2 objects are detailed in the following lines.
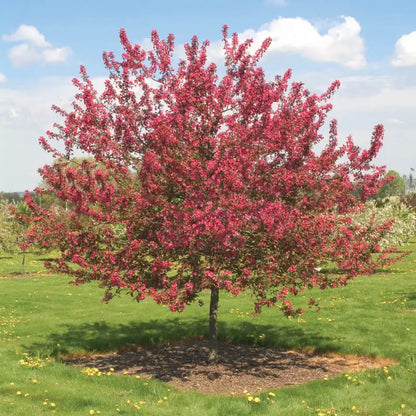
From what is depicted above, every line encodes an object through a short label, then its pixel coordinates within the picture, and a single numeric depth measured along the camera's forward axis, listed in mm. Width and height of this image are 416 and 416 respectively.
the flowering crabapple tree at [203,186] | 10141
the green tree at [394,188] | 150438
